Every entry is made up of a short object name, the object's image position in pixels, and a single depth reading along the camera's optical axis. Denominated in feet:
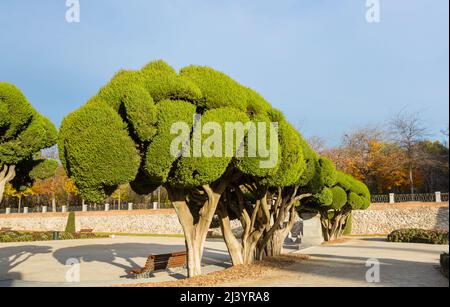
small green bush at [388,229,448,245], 72.80
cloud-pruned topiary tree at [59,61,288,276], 26.16
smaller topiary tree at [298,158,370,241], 53.83
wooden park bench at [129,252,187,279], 38.27
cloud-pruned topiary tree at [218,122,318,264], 35.78
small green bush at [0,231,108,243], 94.68
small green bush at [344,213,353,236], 112.06
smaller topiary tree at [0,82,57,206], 39.29
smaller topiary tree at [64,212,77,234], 130.41
